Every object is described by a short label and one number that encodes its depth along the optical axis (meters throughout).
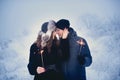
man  3.41
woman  3.41
